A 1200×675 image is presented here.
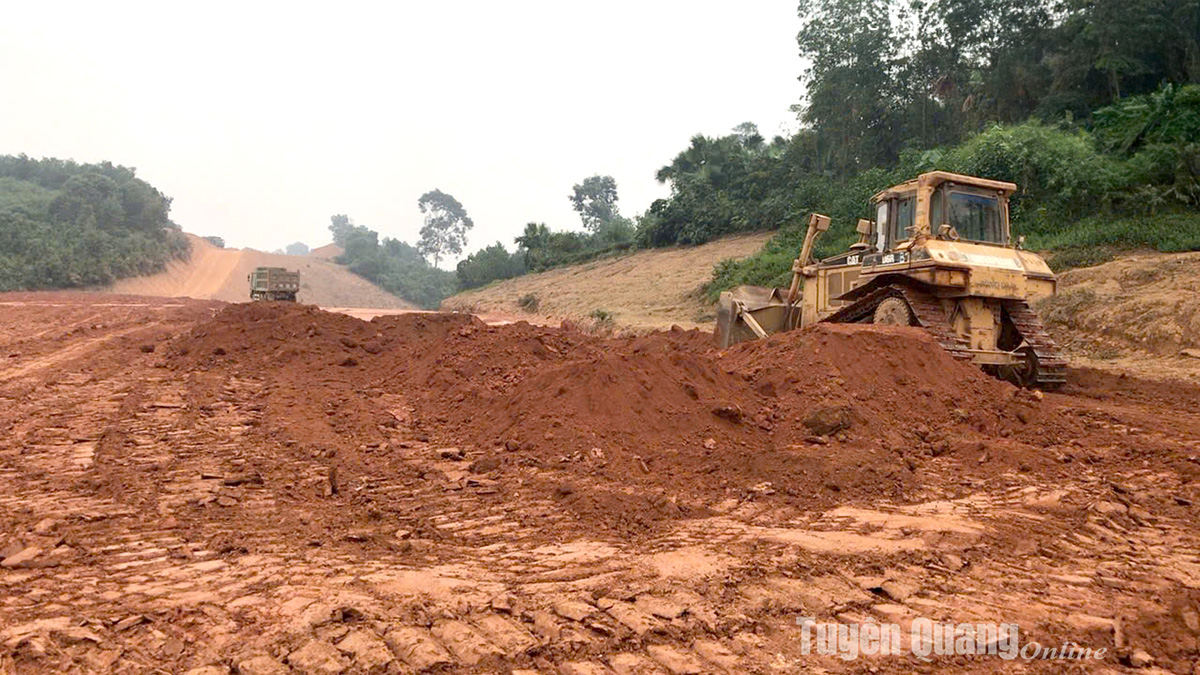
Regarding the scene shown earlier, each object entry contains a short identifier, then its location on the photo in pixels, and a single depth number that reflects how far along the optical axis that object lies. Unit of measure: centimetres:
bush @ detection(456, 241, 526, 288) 4566
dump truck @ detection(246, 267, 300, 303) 3055
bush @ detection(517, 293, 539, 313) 2866
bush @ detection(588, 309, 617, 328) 1969
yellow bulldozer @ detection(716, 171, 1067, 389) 862
